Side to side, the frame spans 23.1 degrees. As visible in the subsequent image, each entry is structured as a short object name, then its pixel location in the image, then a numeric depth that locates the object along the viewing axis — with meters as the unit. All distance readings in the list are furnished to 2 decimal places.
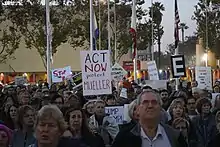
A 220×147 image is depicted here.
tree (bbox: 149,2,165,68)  78.03
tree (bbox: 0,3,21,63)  46.34
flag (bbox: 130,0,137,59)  27.28
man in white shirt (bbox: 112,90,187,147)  5.10
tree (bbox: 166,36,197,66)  103.88
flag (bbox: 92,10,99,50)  24.05
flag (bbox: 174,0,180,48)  22.50
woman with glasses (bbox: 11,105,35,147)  6.85
